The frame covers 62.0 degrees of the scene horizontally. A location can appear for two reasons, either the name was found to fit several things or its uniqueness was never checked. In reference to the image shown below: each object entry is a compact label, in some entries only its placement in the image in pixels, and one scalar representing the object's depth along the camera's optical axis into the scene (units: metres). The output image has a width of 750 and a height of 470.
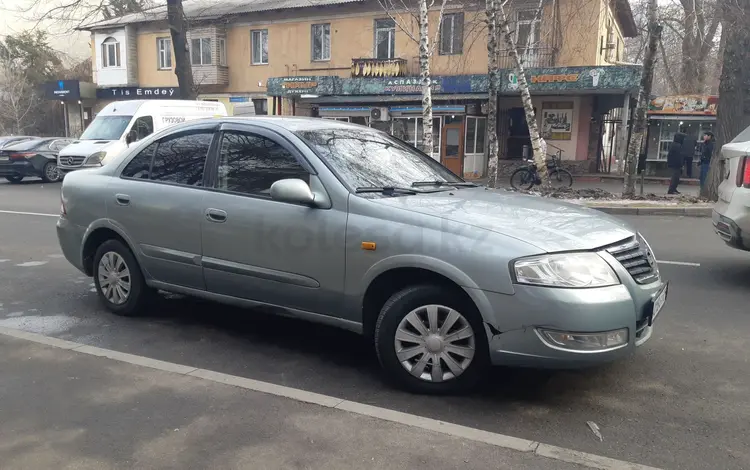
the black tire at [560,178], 19.77
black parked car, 20.38
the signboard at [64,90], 35.53
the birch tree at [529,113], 15.52
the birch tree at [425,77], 15.21
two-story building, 22.42
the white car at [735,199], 6.36
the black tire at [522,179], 18.86
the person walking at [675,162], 16.48
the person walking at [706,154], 17.53
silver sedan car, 3.53
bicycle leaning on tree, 18.75
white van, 17.09
